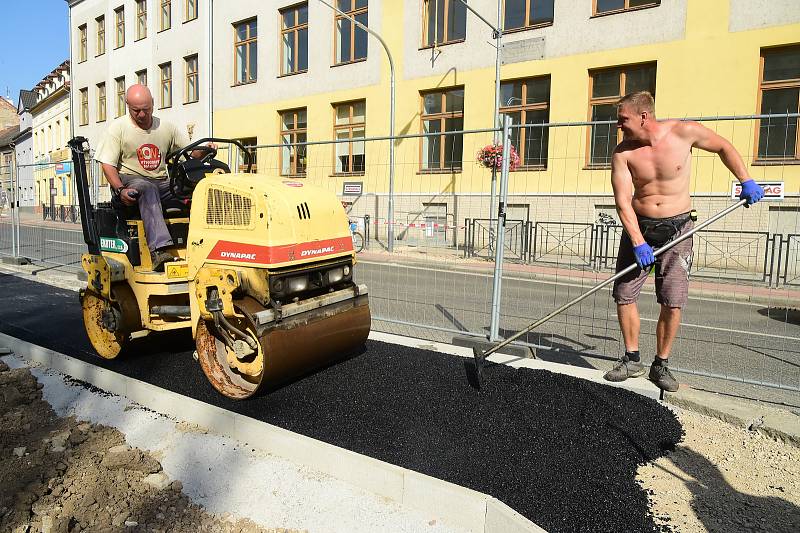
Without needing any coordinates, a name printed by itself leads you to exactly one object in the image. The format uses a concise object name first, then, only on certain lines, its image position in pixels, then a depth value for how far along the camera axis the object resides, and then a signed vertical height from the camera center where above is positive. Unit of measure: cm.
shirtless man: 362 +13
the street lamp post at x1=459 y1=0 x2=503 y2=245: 1454 +438
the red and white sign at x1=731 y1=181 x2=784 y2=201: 545 +26
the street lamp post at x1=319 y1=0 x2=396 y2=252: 642 -8
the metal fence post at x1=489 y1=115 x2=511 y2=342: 463 -20
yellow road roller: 333 -50
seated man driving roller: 404 +36
